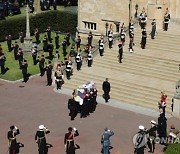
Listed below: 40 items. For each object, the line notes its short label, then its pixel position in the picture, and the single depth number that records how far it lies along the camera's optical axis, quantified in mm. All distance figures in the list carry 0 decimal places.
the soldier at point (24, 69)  34469
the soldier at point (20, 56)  37238
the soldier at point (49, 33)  43834
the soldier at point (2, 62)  36188
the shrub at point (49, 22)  46594
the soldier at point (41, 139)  22000
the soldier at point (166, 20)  37281
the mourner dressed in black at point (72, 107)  27219
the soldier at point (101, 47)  35797
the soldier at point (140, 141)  21844
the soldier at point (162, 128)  23656
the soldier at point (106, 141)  21891
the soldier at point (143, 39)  35375
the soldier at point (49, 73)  33500
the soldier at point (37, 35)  43431
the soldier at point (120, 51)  34125
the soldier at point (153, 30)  36031
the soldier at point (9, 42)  41300
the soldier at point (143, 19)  37438
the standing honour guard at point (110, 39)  36500
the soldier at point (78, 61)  34500
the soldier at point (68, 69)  33438
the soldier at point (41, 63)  35375
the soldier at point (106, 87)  29719
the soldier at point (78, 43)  40219
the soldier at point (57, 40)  42781
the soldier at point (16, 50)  39031
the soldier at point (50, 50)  39859
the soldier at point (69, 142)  21828
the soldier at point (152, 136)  22744
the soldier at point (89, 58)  34969
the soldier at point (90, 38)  40100
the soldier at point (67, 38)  43141
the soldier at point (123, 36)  36500
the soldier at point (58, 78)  32406
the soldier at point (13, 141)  22188
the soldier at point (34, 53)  37856
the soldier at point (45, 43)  41094
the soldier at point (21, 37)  42906
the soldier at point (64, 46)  40612
